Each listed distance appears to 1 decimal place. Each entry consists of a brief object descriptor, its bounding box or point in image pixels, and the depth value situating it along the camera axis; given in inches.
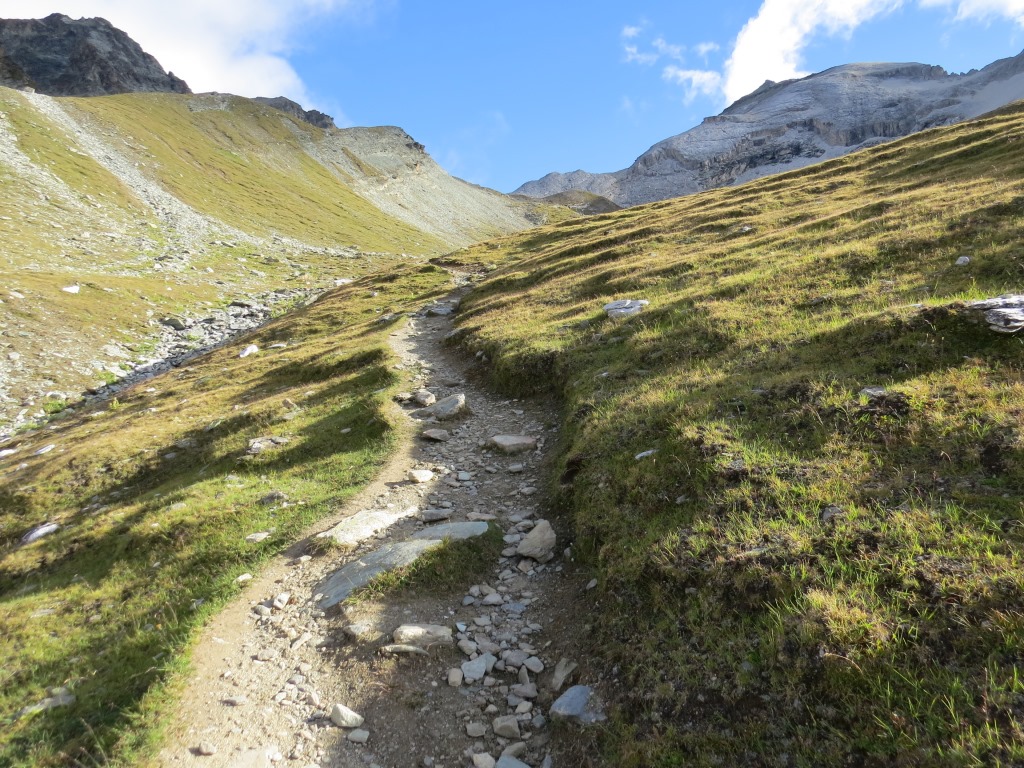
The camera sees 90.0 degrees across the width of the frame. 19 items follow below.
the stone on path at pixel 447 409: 665.0
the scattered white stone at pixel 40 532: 629.9
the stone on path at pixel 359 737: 260.8
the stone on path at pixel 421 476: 526.6
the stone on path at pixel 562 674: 275.7
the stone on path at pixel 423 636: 315.0
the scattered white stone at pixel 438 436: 611.5
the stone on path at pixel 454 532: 407.2
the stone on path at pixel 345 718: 269.1
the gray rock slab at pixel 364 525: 433.4
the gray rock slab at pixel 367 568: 366.9
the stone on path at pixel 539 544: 389.7
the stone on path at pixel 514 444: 559.8
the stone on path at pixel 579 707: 247.3
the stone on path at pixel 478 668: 295.1
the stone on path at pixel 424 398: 721.0
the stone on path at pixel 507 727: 258.9
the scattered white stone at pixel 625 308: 764.0
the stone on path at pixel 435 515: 458.9
